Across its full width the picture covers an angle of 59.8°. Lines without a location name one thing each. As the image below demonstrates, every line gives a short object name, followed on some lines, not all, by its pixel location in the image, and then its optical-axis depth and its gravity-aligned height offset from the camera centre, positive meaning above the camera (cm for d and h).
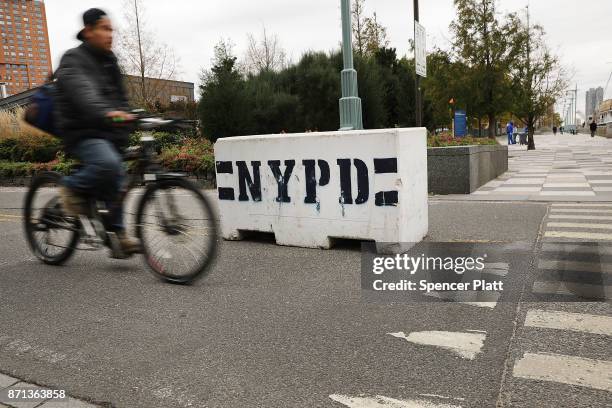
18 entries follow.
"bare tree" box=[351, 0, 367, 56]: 3300 +692
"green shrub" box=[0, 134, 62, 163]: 1845 +17
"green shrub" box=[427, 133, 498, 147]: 1228 -25
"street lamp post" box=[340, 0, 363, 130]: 916 +84
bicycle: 390 -56
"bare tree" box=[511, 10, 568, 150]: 2430 +227
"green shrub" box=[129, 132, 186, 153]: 1906 +26
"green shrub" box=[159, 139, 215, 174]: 1339 -36
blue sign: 2261 +34
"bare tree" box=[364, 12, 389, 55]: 3366 +637
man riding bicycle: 386 +25
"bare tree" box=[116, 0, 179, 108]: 2789 +439
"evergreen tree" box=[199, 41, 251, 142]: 1980 +132
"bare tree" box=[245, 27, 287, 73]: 3534 +577
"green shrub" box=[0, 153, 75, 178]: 1629 -42
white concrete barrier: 504 -48
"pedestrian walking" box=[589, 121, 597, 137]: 5269 -37
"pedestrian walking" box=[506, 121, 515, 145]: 4538 -27
